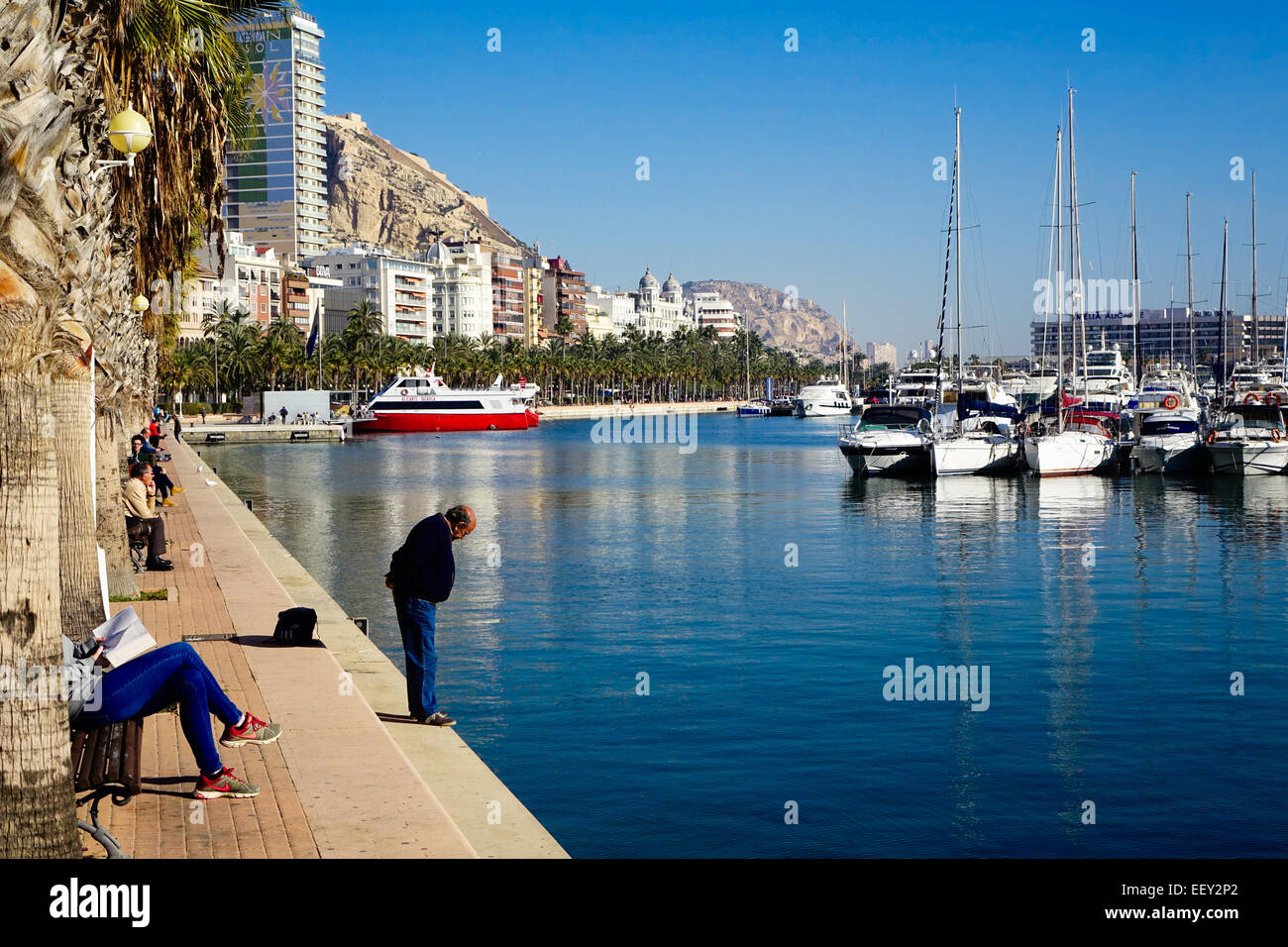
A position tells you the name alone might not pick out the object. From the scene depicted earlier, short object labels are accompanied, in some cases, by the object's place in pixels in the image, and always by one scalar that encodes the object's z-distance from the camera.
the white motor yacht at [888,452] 51.19
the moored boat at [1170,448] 51.38
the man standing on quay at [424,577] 10.33
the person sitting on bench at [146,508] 18.77
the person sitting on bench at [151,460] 28.58
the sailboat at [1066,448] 49.28
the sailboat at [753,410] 189.62
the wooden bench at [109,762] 7.17
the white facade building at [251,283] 168.12
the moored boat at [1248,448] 48.69
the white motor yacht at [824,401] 164.88
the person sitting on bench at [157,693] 7.39
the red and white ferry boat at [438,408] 114.75
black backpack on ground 12.91
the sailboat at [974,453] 50.00
